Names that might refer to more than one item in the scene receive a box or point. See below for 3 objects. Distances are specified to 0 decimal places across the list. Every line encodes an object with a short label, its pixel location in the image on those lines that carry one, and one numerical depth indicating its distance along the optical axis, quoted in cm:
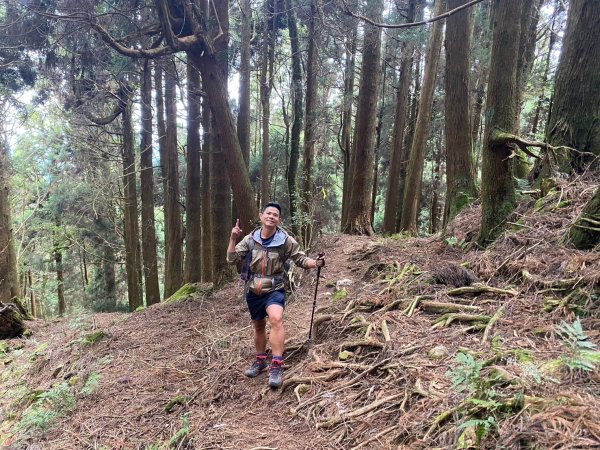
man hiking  416
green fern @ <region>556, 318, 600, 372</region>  205
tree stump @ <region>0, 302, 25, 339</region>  889
